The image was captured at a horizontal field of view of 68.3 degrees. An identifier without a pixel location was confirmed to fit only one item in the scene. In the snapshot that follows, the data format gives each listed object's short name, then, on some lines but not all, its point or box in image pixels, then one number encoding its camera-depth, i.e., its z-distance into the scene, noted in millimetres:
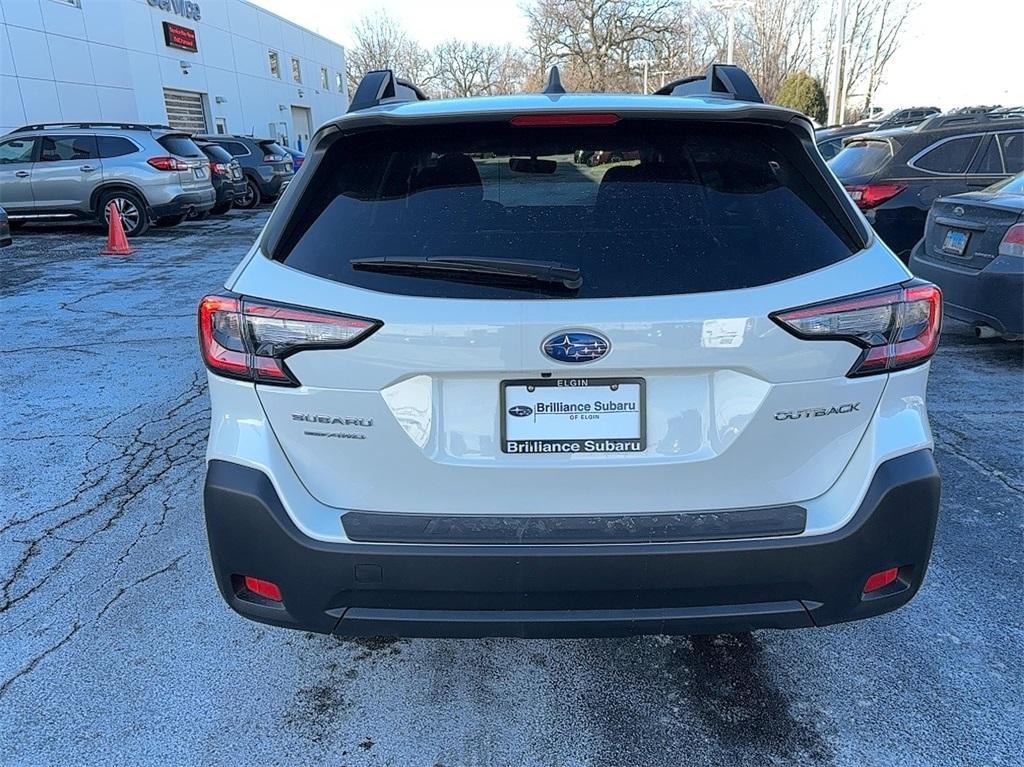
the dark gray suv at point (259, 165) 19891
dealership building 20094
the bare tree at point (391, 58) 67438
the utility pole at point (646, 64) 49369
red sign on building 27483
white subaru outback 1903
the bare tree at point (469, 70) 66125
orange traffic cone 12492
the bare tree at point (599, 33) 49469
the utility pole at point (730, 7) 36281
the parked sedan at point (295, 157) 22986
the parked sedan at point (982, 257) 5457
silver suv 14211
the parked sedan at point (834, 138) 14461
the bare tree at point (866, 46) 45906
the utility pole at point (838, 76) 28156
